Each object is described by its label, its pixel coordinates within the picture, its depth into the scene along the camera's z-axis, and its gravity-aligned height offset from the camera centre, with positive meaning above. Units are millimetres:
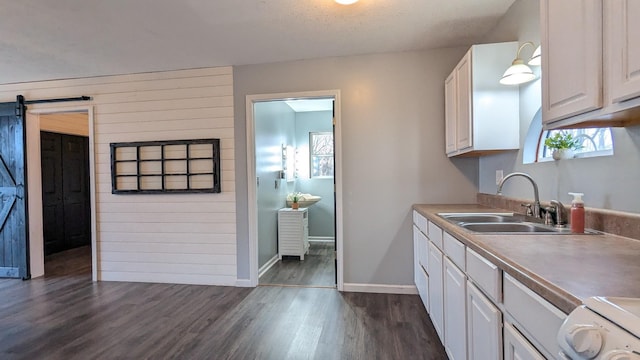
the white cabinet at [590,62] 974 +392
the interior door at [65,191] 5004 -179
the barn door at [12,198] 3871 -208
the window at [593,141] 1528 +165
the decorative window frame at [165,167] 3518 +142
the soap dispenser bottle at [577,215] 1529 -202
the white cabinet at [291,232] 4508 -784
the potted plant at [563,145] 1734 +162
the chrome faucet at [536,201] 1874 -166
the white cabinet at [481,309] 917 -525
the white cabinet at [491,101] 2215 +523
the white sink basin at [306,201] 4812 -371
